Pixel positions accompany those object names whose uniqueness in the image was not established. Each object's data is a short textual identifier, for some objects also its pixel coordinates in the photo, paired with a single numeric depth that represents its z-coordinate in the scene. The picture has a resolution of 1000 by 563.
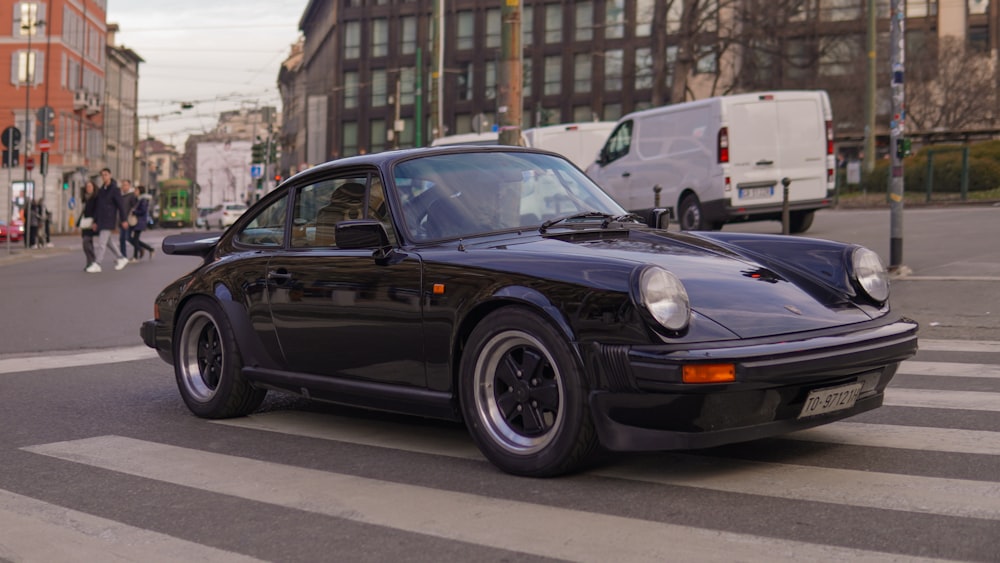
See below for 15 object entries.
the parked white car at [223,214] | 76.62
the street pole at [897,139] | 14.55
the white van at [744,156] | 20.34
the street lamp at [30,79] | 34.00
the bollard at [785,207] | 17.95
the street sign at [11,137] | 29.69
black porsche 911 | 4.71
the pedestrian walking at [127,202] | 25.94
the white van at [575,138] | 30.19
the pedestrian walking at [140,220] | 27.12
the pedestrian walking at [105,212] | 23.06
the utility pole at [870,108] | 35.91
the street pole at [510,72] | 15.96
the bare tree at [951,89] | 55.34
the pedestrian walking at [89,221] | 22.94
